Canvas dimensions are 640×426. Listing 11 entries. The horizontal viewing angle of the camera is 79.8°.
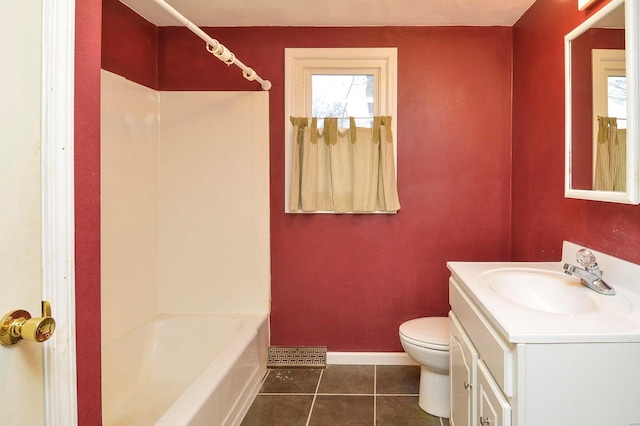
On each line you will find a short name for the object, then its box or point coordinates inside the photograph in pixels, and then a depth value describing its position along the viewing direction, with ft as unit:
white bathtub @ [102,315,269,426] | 5.35
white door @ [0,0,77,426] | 2.34
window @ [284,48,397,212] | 8.10
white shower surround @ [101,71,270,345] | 8.19
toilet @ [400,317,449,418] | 6.18
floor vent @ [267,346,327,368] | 8.26
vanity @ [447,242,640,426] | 3.20
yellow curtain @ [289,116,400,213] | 7.94
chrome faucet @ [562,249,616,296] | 4.43
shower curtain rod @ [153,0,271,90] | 4.63
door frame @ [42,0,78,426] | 2.63
